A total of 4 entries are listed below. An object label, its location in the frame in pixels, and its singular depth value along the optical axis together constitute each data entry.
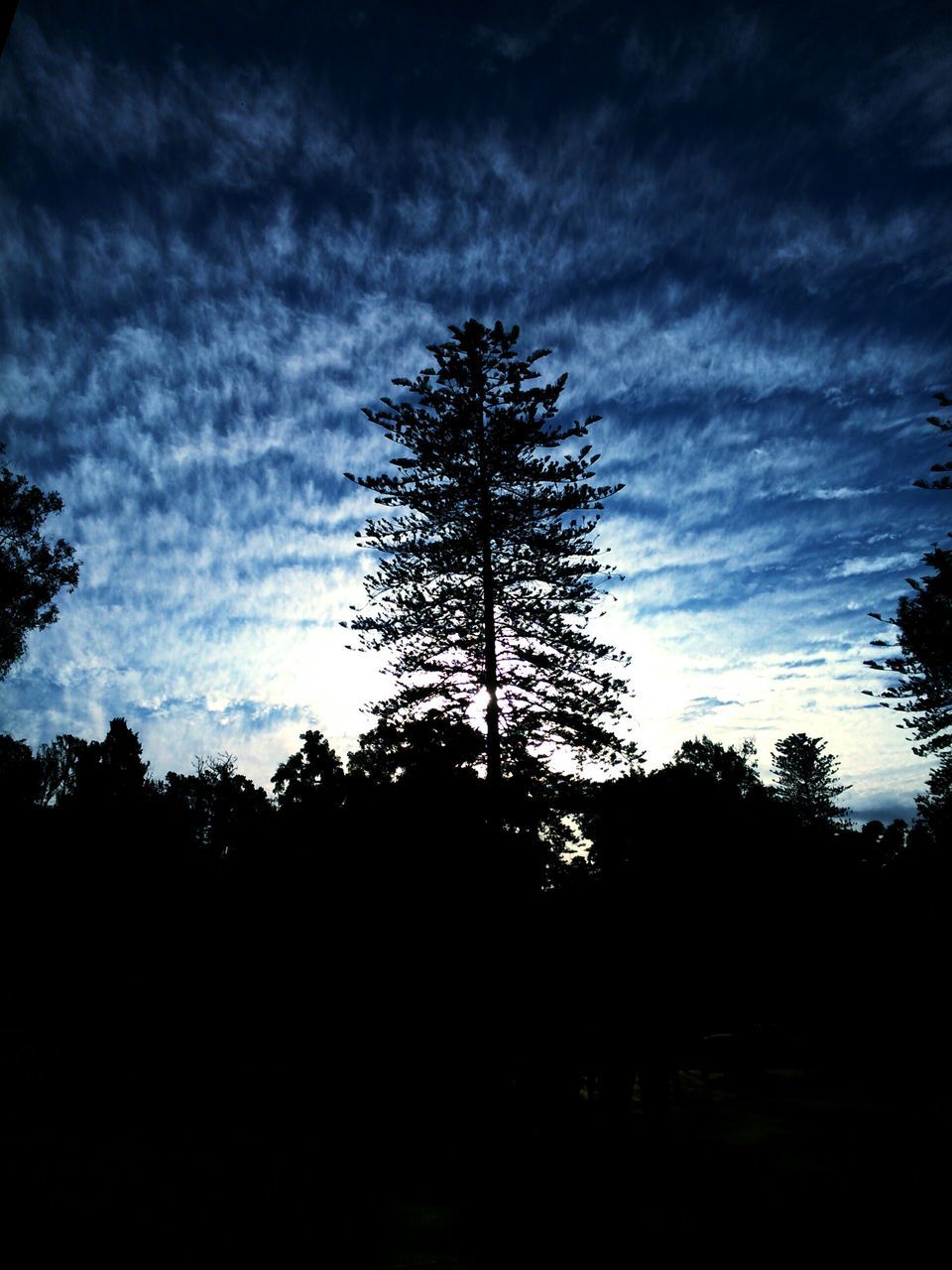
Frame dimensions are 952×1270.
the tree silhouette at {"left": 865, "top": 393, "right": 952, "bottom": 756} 18.38
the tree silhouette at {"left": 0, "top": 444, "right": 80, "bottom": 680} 19.39
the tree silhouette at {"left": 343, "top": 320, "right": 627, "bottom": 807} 17.00
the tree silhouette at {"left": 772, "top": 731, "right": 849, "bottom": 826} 48.03
